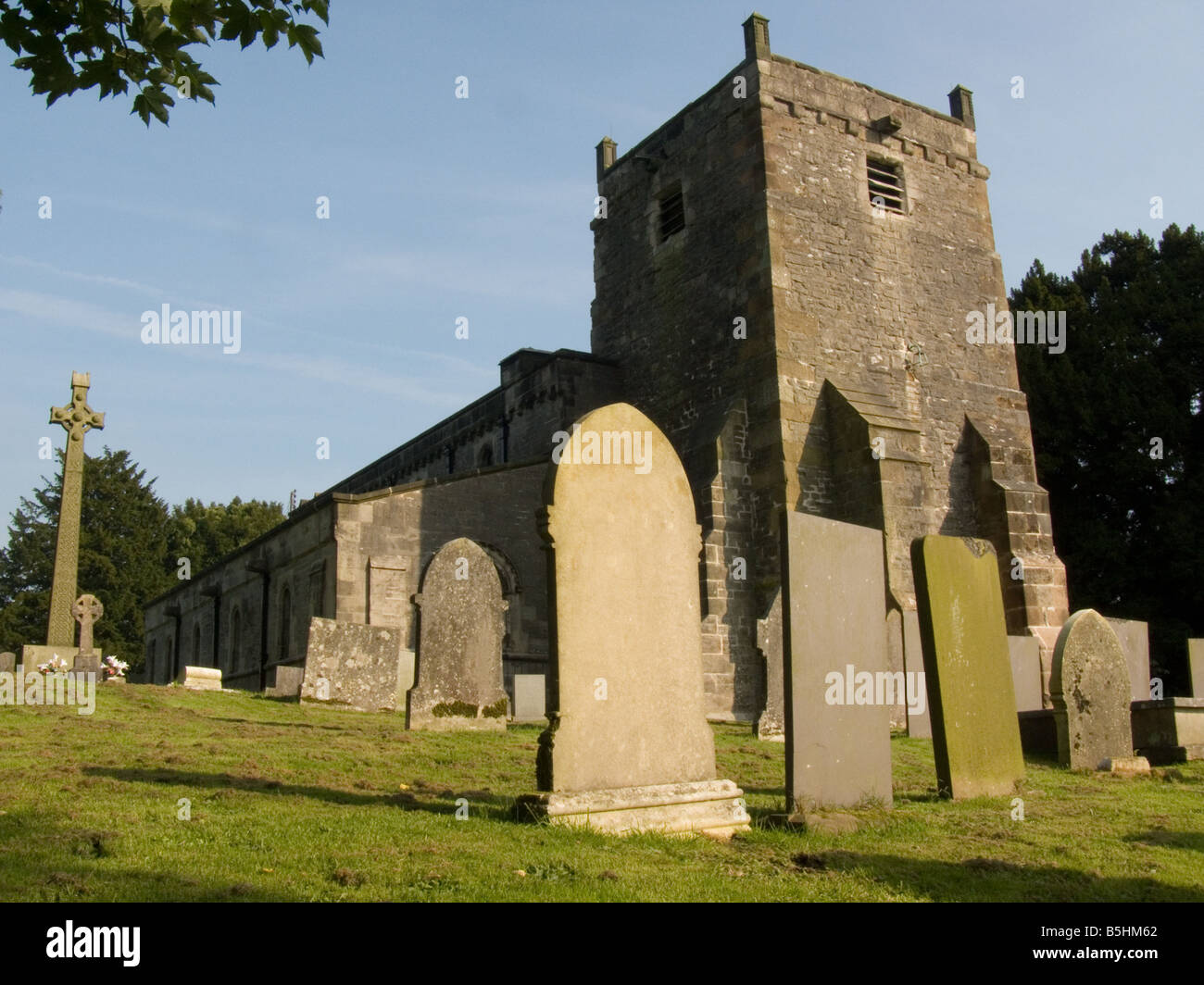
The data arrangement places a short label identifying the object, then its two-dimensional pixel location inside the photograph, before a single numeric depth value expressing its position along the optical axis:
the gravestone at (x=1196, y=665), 15.58
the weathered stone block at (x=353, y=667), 15.03
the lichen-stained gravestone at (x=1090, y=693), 10.24
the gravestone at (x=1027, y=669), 13.96
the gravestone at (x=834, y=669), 7.14
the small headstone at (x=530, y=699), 14.75
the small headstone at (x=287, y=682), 17.34
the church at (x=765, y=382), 19.31
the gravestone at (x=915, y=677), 13.20
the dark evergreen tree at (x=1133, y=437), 26.33
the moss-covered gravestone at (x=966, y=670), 8.11
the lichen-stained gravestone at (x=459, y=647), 12.39
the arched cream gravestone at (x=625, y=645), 6.40
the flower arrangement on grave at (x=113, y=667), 16.89
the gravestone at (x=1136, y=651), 15.57
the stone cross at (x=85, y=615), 17.86
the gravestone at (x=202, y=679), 19.55
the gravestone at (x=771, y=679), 12.76
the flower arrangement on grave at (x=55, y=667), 14.95
